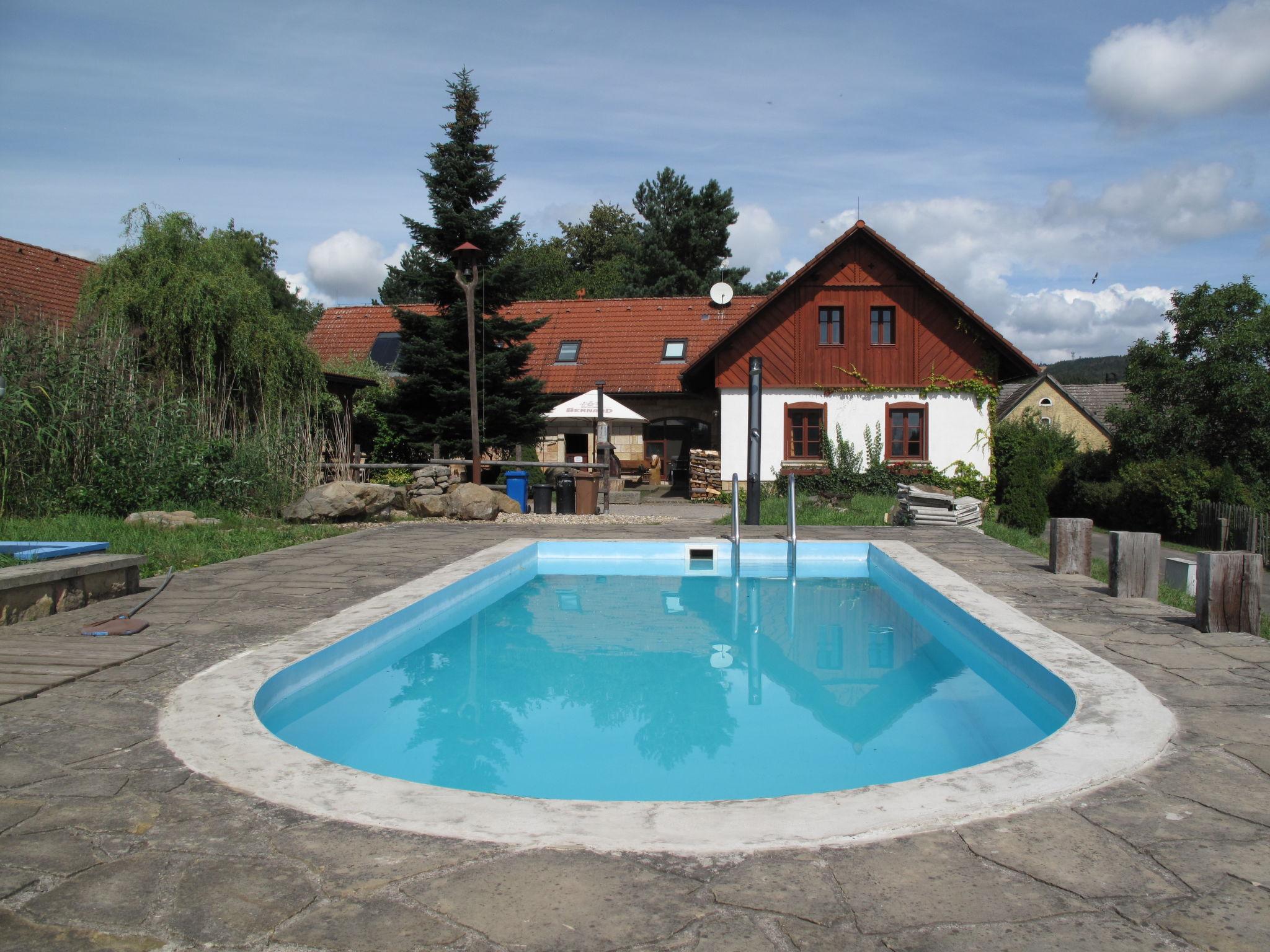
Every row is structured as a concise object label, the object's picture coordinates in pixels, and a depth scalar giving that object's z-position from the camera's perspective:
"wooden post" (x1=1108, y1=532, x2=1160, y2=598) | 6.90
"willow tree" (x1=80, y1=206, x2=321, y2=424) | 13.65
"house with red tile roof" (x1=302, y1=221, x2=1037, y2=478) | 20.25
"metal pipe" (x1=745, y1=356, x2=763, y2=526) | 13.74
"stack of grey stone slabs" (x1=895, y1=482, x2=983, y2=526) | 14.12
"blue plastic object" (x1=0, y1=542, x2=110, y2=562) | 6.45
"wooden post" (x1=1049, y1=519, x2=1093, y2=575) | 8.41
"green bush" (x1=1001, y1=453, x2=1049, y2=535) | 19.48
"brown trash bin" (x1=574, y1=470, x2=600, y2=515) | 15.51
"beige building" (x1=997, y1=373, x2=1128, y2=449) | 41.44
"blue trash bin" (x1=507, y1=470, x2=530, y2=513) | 15.99
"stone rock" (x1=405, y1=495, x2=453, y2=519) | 14.34
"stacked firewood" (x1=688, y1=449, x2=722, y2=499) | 20.22
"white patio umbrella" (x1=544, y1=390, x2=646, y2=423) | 19.28
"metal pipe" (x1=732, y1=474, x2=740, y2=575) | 11.13
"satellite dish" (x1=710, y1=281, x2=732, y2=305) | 25.91
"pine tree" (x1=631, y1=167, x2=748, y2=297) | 40.75
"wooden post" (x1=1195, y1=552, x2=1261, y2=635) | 5.73
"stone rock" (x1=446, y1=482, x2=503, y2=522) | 14.19
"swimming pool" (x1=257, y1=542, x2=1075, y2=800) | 4.58
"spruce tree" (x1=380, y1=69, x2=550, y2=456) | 18.91
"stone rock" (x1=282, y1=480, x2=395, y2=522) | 12.50
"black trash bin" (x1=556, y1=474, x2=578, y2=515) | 15.45
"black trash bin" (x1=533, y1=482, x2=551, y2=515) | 15.37
